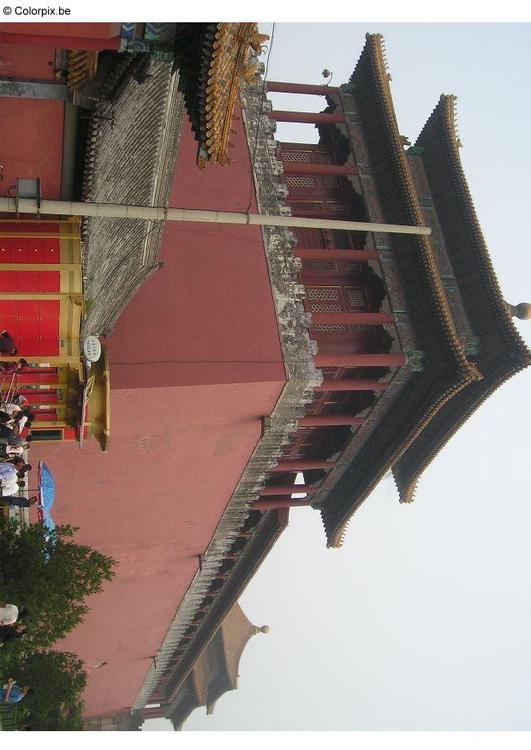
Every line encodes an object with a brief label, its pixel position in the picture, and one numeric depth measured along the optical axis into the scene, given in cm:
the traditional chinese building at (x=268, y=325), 1241
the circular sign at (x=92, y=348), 1111
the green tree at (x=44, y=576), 1126
